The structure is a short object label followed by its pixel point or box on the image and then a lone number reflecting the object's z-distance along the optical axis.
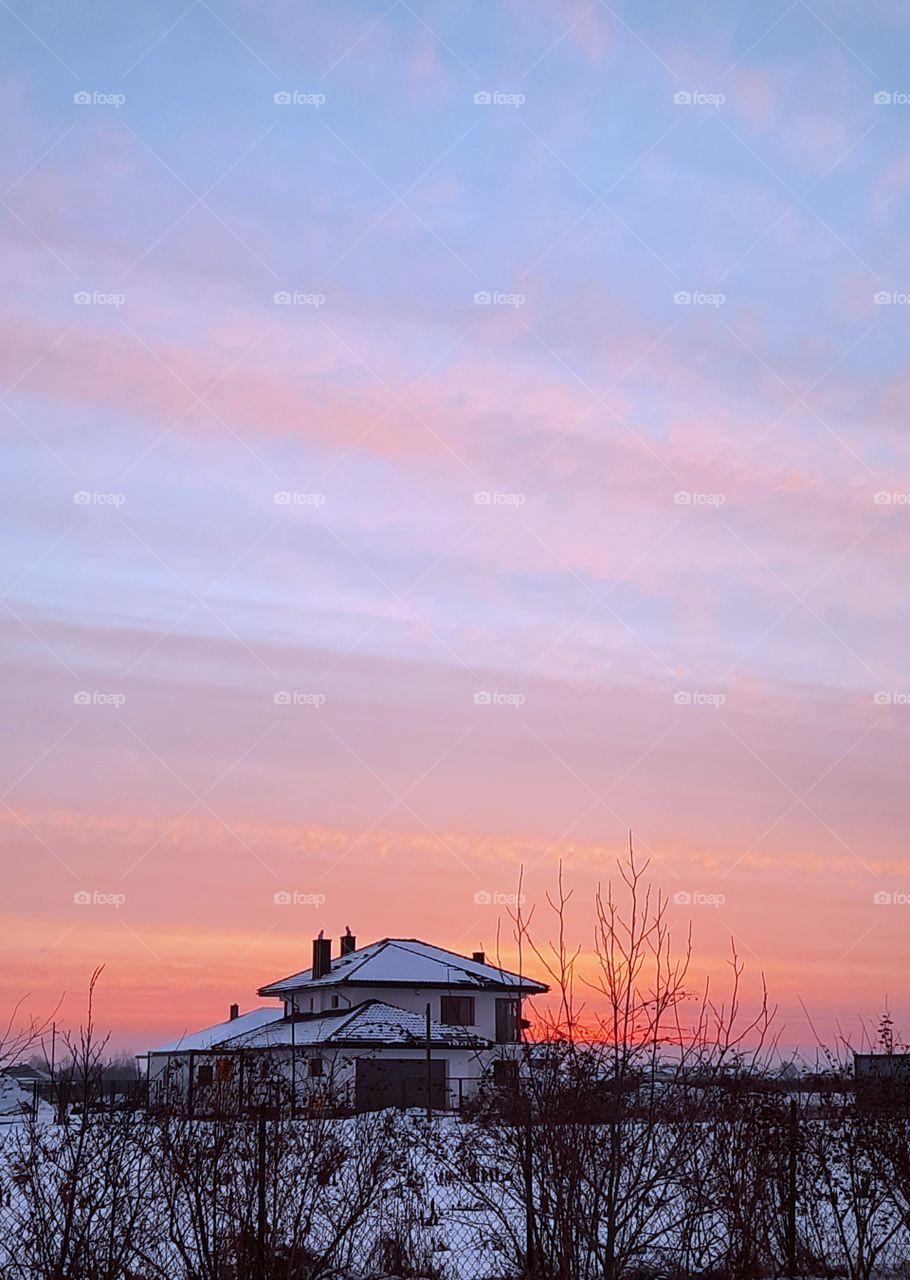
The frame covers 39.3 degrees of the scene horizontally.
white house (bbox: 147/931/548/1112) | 44.08
